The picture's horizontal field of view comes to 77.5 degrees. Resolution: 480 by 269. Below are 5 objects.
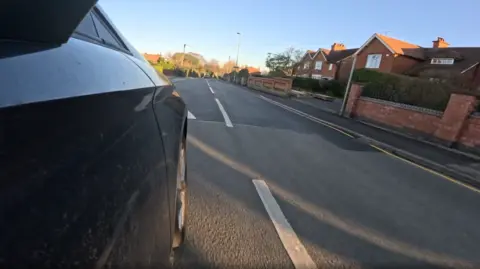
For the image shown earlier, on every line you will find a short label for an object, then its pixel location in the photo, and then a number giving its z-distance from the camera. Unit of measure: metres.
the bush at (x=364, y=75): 31.62
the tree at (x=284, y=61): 63.09
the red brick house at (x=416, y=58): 33.81
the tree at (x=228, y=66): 102.88
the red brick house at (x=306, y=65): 59.30
